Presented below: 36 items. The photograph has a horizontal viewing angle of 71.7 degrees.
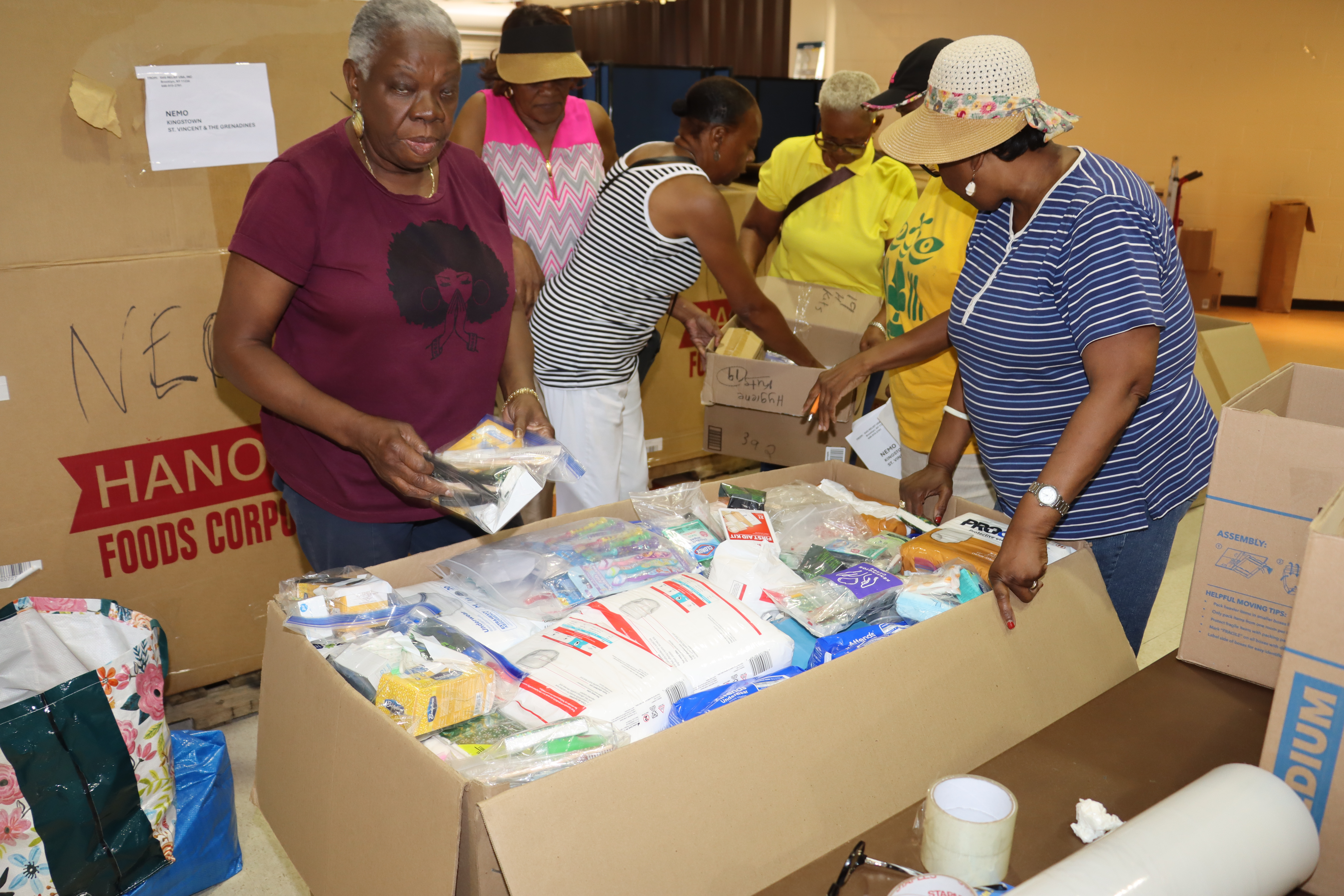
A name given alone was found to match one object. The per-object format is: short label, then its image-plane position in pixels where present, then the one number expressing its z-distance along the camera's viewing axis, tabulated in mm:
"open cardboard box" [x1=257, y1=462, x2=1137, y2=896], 809
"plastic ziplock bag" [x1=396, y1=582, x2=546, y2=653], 1127
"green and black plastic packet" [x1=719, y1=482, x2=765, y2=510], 1511
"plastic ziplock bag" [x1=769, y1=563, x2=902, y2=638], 1174
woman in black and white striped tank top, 2129
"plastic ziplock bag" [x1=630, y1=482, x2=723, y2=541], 1467
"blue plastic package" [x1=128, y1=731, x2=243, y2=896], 1770
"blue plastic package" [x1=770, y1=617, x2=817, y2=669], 1139
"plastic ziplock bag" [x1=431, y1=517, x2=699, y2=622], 1228
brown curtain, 8914
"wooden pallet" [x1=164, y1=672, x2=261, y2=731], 2314
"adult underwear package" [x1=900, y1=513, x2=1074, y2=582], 1302
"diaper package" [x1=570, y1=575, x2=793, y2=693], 1050
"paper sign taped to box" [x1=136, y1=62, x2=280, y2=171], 2076
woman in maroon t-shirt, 1372
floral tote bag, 1523
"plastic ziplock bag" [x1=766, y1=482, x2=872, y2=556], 1441
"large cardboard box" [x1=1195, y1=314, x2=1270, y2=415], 3785
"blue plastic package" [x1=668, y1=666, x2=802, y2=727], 1008
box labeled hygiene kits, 2424
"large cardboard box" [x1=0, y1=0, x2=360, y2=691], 1974
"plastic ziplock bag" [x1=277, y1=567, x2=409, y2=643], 1093
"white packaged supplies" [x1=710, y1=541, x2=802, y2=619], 1228
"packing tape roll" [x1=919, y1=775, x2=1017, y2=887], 795
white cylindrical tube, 683
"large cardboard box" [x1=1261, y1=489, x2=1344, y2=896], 843
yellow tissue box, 947
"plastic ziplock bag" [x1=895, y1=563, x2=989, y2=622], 1195
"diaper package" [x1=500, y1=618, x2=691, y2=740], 971
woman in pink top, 2539
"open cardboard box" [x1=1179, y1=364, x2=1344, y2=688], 1069
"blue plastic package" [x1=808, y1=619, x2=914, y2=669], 1113
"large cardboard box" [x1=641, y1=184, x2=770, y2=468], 3598
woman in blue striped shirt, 1252
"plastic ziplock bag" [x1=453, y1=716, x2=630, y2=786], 876
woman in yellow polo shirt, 2686
